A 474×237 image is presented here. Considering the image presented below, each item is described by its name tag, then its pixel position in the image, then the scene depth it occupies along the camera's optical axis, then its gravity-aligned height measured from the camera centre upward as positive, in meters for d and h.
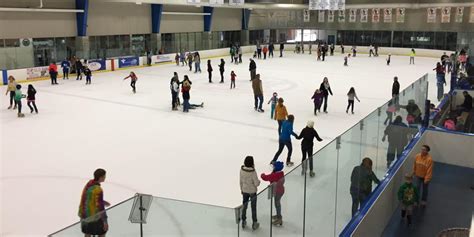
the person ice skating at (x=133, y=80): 20.24 -1.35
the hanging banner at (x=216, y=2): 32.22 +3.51
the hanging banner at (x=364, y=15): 44.97 +3.65
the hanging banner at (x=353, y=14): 46.00 +3.80
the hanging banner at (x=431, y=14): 40.97 +3.42
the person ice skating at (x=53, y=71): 22.77 -1.08
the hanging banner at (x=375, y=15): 43.94 +3.56
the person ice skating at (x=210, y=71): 22.75 -1.03
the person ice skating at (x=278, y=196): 4.95 -1.62
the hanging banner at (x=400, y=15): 43.12 +3.51
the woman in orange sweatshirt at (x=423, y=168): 8.91 -2.33
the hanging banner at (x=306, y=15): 48.24 +3.85
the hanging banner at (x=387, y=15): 43.38 +3.53
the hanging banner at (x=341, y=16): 46.59 +3.67
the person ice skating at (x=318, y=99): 15.59 -1.67
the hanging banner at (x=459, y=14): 39.38 +3.31
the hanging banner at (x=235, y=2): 34.24 +3.73
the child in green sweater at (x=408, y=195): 8.34 -2.66
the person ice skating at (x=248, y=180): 6.81 -1.96
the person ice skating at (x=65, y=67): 24.41 -0.94
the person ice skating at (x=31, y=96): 15.76 -1.63
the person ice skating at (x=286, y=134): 9.95 -1.85
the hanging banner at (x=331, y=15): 47.19 +3.79
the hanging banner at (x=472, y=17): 38.91 +3.02
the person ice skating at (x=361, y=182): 7.15 -2.17
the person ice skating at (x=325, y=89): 16.08 -1.37
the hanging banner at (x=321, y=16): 47.78 +3.74
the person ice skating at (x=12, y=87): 16.42 -1.37
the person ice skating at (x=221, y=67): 22.39 -0.85
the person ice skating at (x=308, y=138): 9.69 -1.89
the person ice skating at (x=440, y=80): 18.38 -1.17
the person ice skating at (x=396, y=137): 9.42 -1.92
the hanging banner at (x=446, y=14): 40.24 +3.36
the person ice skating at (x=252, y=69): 21.73 -0.89
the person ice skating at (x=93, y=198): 5.64 -1.86
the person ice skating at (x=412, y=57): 33.37 -0.41
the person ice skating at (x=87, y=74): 22.91 -1.23
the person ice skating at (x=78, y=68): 24.23 -0.98
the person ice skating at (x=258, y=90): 15.88 -1.39
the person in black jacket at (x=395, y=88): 16.31 -1.34
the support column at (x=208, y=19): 40.36 +2.83
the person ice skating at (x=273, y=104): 14.92 -1.78
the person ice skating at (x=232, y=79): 21.20 -1.37
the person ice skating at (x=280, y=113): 11.70 -1.62
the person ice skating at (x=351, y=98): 15.85 -1.66
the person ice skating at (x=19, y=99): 15.49 -1.71
